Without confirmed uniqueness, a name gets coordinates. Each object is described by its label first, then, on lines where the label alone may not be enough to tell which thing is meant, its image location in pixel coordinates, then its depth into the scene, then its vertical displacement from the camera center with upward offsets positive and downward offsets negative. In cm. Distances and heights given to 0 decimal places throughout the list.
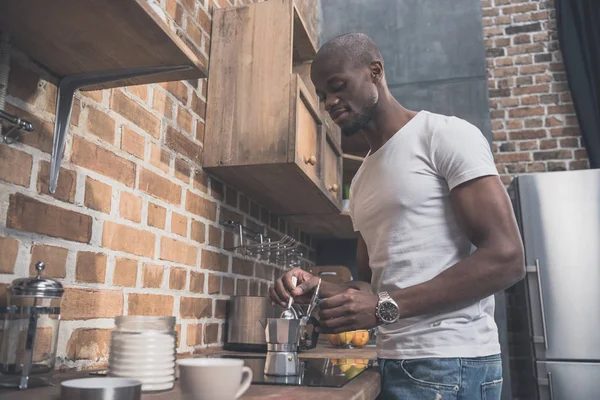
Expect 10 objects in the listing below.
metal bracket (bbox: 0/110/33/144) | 94 +34
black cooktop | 107 -13
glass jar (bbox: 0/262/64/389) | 84 -2
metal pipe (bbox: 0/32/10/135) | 95 +46
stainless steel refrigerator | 260 +21
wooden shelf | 87 +50
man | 113 +13
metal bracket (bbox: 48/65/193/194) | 107 +48
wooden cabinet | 171 +71
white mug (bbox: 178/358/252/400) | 71 -9
